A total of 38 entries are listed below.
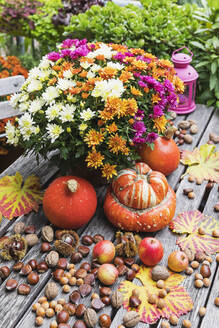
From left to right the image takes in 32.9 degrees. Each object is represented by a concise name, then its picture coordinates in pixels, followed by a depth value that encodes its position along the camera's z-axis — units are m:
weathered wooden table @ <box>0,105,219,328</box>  1.55
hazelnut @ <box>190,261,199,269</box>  1.75
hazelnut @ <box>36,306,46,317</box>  1.55
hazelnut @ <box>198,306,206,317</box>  1.54
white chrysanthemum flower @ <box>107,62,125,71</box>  2.03
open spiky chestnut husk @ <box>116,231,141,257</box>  1.79
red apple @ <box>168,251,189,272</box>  1.71
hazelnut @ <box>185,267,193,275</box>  1.73
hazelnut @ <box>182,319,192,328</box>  1.50
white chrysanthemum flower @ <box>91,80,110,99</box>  1.84
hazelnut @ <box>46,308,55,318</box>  1.55
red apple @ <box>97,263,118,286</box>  1.66
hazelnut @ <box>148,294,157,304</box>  1.60
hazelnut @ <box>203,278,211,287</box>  1.67
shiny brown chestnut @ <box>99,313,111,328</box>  1.51
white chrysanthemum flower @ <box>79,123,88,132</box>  1.82
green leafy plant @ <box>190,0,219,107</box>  2.97
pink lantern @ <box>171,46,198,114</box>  2.76
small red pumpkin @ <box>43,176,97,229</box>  1.89
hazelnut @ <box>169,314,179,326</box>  1.52
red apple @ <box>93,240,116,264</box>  1.76
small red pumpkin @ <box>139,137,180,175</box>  2.21
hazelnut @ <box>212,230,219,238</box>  1.91
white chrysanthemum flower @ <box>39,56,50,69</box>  2.14
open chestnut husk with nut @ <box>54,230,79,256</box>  1.80
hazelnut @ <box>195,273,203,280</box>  1.69
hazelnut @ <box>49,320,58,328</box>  1.50
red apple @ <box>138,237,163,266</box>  1.72
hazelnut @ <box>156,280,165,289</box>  1.67
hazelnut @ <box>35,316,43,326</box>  1.52
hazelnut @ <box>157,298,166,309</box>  1.58
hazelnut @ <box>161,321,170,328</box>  1.50
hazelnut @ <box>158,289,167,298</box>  1.62
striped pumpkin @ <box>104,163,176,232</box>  1.90
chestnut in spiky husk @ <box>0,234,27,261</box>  1.79
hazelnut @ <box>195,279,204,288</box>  1.66
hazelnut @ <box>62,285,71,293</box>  1.65
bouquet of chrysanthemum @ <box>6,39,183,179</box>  1.85
